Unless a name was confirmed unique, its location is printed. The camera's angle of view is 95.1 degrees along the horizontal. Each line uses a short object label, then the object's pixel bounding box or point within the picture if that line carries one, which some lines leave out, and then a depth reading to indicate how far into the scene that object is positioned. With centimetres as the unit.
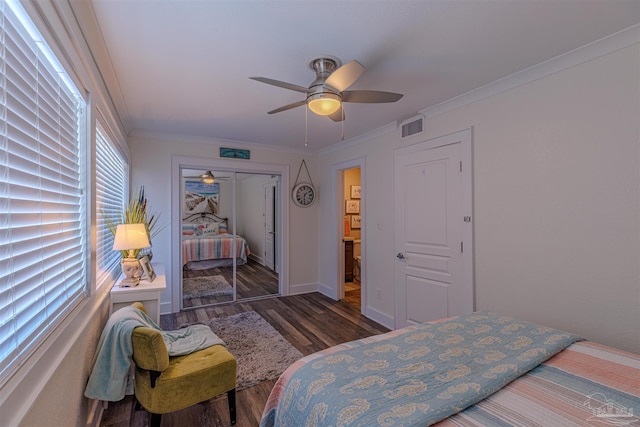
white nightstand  232
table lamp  240
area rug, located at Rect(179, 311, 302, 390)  251
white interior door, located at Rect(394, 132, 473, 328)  275
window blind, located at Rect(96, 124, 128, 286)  227
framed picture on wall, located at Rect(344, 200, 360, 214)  609
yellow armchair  165
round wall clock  479
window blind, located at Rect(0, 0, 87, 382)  88
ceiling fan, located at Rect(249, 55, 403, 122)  175
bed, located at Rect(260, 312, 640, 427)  100
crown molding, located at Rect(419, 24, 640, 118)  175
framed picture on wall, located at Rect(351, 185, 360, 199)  618
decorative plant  273
